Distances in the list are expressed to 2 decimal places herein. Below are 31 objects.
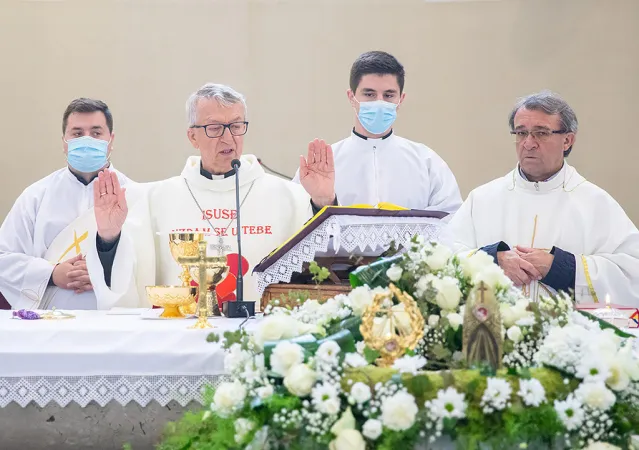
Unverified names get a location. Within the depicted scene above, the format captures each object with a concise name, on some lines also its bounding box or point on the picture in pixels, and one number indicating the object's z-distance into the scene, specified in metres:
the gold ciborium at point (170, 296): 7.66
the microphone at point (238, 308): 7.82
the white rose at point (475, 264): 5.31
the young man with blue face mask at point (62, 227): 11.11
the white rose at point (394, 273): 5.26
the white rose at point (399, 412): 4.32
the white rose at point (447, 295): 5.08
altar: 6.46
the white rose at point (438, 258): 5.28
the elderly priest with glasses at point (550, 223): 9.81
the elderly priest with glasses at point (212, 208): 9.43
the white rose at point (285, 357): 4.55
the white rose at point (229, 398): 4.56
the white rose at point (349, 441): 4.36
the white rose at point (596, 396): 4.41
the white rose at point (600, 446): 4.46
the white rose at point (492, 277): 5.10
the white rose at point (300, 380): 4.45
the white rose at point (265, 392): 4.52
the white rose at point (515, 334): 4.88
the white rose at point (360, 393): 4.43
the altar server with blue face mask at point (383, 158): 12.09
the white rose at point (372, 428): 4.38
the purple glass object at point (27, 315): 7.91
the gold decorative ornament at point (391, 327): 4.81
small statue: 4.68
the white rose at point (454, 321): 4.98
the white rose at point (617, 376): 4.52
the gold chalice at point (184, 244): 7.59
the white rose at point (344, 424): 4.41
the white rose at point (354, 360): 4.64
